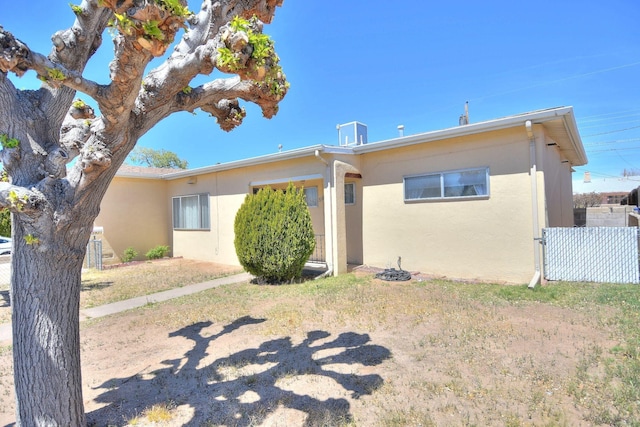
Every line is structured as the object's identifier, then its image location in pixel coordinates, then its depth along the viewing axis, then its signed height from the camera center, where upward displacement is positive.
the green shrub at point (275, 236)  7.98 -0.41
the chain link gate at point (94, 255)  11.33 -1.04
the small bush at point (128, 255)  12.66 -1.20
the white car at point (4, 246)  12.74 -0.76
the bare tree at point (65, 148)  2.14 +0.57
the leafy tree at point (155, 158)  38.91 +7.32
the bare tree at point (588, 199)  26.79 +0.79
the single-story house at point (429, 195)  7.25 +0.52
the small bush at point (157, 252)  13.20 -1.19
